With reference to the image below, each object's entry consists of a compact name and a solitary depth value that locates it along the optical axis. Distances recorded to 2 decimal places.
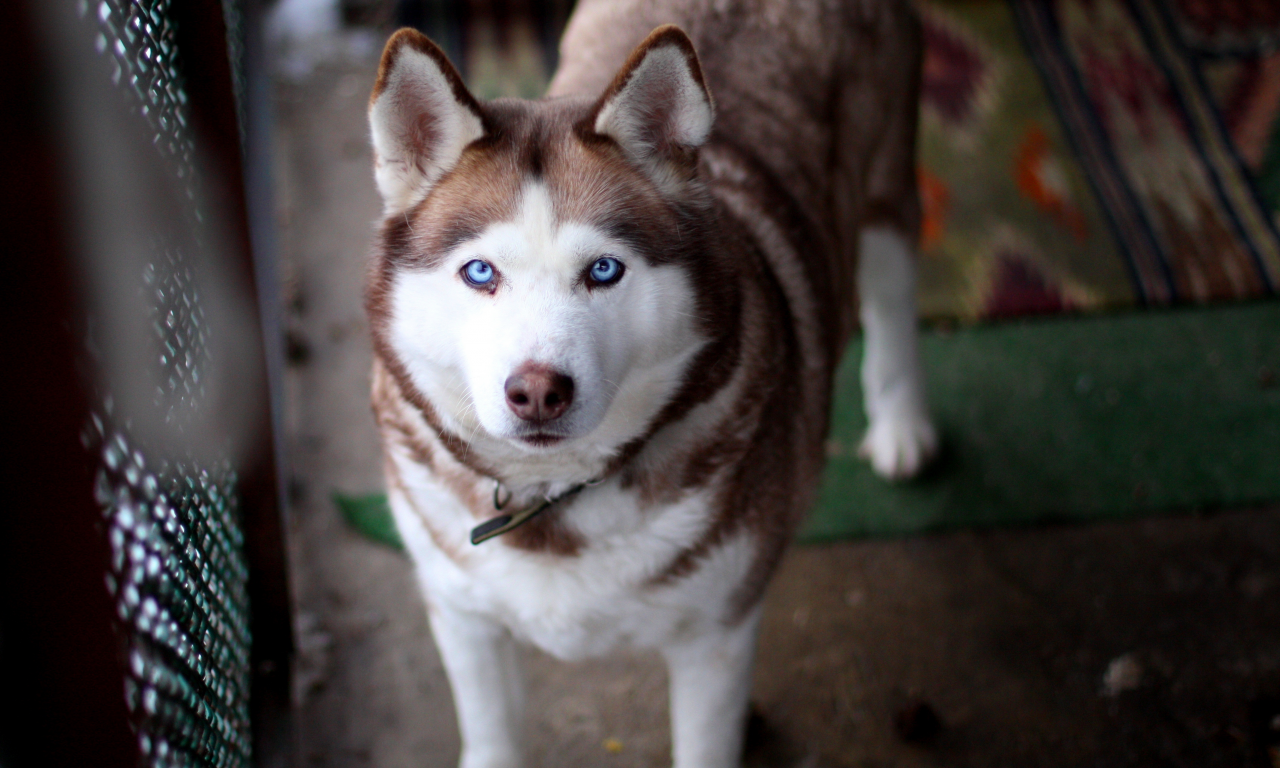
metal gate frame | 0.55
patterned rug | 1.48
